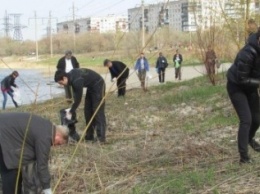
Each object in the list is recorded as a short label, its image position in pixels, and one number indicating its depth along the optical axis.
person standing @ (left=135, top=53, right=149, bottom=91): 17.44
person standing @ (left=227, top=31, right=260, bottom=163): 5.48
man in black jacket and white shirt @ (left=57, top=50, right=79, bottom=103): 13.39
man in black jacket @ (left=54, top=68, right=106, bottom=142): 8.10
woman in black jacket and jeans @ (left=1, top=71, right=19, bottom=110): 19.45
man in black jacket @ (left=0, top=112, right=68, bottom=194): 4.85
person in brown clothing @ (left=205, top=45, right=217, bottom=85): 16.78
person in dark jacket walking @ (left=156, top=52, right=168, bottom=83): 24.20
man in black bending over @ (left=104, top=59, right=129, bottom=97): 13.57
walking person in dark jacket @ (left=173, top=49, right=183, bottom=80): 25.69
